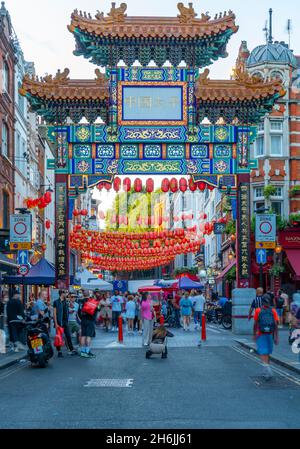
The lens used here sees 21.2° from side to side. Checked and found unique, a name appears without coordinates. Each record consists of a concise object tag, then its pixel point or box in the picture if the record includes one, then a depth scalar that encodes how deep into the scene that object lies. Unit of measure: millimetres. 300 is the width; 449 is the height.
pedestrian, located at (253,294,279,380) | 16562
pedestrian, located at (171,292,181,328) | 40844
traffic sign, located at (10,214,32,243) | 25875
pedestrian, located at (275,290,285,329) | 36856
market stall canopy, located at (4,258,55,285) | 29359
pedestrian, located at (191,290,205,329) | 36875
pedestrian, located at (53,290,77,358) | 22516
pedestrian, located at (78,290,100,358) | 22094
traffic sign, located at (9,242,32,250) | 25766
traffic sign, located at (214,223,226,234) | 48969
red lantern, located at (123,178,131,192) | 31328
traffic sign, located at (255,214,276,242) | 28984
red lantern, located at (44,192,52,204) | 33219
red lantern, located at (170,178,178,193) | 31250
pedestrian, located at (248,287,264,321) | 23756
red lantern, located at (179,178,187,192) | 31016
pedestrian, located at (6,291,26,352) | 23219
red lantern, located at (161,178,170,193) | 31167
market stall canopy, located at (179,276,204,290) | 46062
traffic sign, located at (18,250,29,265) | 27031
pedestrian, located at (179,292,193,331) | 36375
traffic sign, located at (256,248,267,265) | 30062
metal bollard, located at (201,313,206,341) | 28488
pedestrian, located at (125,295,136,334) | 35156
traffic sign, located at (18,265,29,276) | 26484
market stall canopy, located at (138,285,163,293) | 48875
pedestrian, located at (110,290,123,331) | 38000
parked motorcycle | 19203
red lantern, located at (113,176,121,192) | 31188
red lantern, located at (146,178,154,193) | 31859
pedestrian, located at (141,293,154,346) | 25453
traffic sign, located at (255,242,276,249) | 28734
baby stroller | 21828
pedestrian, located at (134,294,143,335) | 37094
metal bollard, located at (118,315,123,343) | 28016
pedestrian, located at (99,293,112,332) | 37938
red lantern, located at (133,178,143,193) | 31594
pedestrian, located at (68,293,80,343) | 26094
